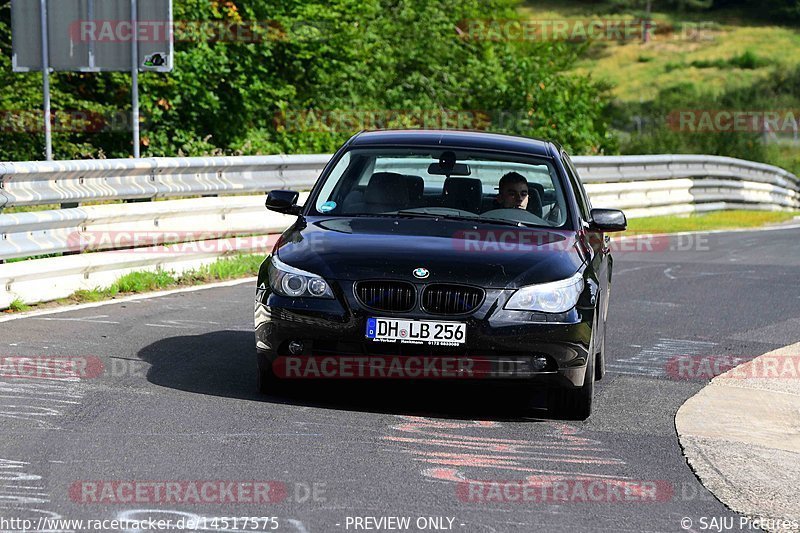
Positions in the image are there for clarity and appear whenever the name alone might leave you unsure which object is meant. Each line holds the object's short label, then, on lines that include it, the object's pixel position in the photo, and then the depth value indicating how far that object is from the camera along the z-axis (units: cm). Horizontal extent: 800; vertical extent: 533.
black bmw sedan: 1377
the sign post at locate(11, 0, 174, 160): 3453
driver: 1662
